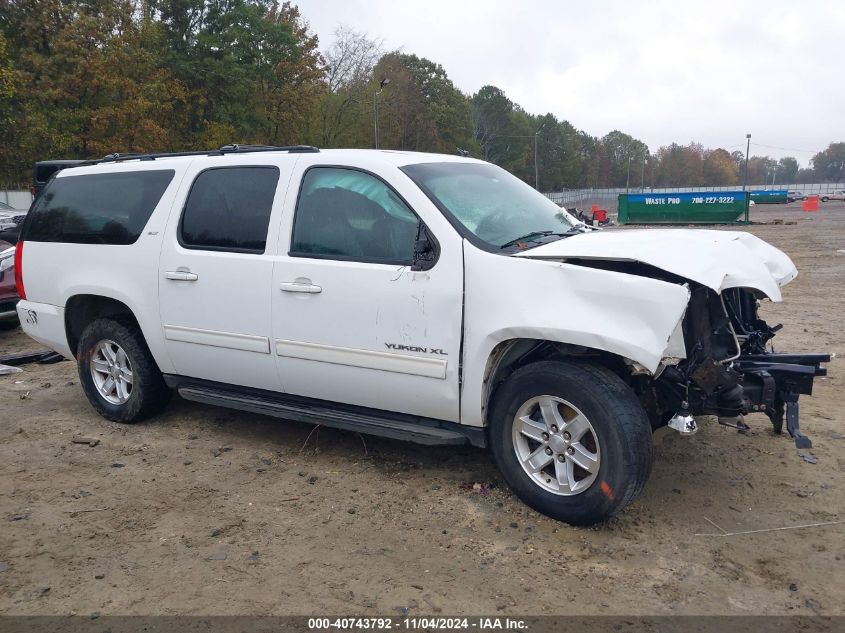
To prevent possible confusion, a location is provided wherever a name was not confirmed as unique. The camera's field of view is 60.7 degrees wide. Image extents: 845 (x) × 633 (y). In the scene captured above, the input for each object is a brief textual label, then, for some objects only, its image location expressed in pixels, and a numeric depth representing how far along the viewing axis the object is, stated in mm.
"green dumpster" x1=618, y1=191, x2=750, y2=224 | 28484
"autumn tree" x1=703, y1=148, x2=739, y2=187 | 127625
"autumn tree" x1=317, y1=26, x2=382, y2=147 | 48281
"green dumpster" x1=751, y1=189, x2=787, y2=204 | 52875
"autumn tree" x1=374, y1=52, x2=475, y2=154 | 58406
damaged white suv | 3520
